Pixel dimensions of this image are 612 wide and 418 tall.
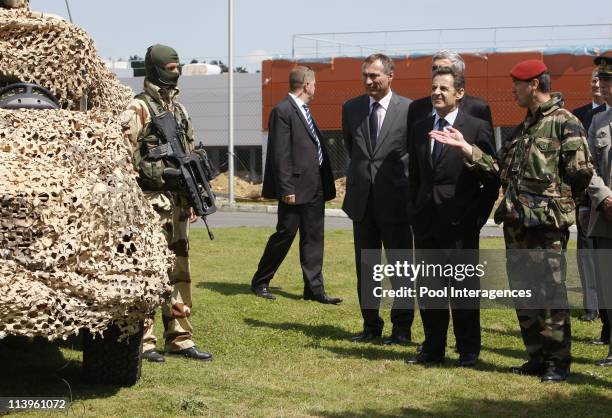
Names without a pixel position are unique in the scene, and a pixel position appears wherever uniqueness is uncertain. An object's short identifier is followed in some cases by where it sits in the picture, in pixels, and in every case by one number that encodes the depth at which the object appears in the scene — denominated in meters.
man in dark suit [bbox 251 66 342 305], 11.05
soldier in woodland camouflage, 7.19
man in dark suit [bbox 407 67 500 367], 7.74
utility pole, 27.08
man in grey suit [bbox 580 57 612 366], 7.72
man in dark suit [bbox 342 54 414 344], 8.92
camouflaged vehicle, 5.74
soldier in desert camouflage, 7.71
